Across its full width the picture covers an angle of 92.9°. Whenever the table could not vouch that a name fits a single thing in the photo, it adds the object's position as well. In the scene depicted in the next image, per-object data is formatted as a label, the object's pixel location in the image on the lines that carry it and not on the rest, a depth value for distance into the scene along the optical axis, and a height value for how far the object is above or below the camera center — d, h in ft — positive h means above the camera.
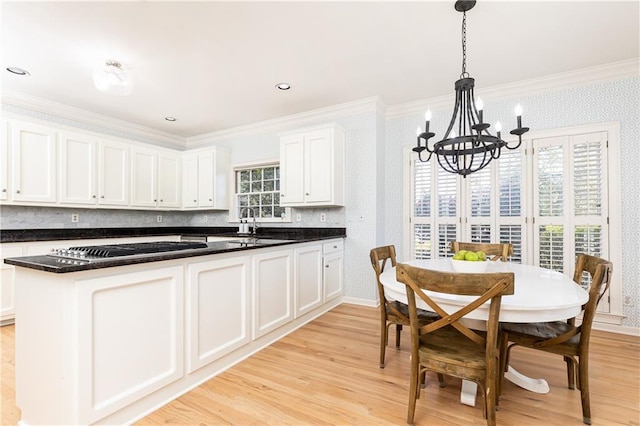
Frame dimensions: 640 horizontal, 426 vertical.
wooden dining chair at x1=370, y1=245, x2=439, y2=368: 7.04 -2.34
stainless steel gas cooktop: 5.38 -0.73
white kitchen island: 4.59 -2.18
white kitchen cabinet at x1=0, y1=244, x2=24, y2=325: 10.16 -2.40
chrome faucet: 16.43 +0.14
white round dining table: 4.59 -1.39
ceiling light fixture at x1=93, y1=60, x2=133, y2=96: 8.57 +3.87
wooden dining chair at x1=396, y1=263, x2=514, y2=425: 4.44 -2.03
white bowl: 6.07 -1.05
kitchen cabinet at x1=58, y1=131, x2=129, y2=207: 12.28 +1.86
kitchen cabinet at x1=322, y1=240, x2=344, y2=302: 11.88 -2.28
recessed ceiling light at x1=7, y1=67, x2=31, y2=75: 9.78 +4.67
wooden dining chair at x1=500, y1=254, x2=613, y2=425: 5.33 -2.28
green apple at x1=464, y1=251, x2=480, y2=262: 6.12 -0.87
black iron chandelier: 6.05 +1.65
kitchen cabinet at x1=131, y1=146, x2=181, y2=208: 14.75 +1.83
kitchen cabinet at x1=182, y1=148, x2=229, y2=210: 16.07 +1.84
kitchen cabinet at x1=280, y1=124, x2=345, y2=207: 12.60 +2.02
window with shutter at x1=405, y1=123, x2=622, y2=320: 9.93 +0.42
